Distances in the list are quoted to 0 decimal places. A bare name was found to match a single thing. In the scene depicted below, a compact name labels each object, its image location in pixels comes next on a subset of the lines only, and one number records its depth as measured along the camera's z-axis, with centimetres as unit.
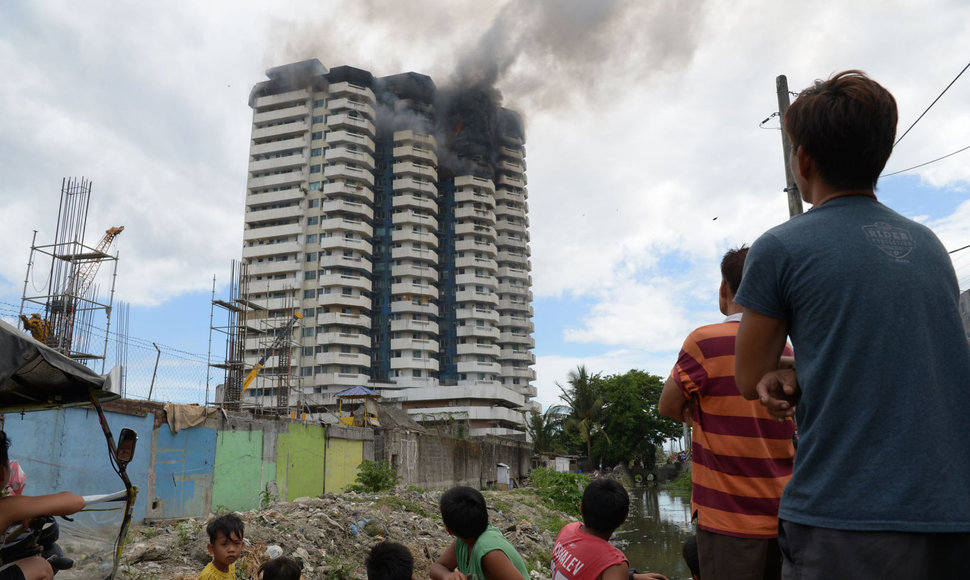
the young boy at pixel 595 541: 278
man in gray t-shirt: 123
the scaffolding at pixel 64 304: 2312
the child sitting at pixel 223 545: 421
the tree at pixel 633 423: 4812
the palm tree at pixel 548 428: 5259
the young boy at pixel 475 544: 299
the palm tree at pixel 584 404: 4697
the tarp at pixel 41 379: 301
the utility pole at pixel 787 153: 815
